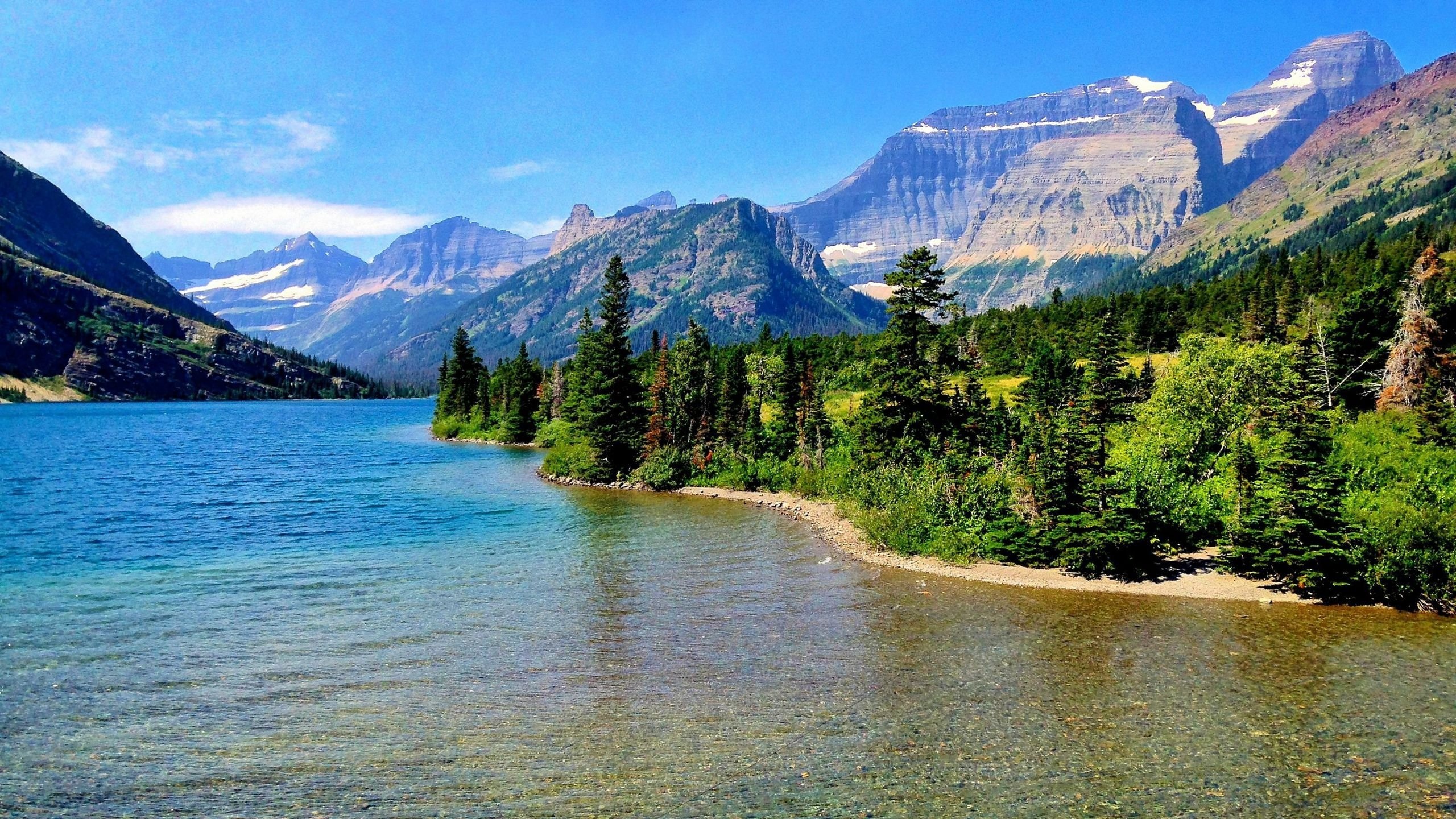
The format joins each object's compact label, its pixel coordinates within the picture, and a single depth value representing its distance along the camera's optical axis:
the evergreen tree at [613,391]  69.12
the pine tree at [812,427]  57.16
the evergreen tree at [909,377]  52.09
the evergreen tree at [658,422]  66.94
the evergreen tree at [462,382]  140.88
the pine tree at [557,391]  115.19
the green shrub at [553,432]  95.52
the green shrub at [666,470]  62.03
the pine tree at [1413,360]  43.25
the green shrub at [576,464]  68.06
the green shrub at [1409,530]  24.88
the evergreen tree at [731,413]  64.31
